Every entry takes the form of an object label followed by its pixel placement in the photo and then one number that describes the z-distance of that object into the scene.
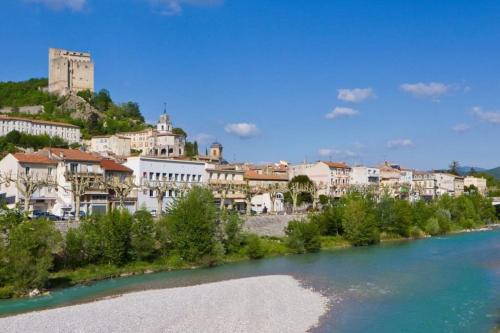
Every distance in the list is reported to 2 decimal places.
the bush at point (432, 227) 73.69
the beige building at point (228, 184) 79.94
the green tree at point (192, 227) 45.72
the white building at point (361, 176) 113.04
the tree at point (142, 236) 43.31
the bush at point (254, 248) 50.59
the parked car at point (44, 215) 51.97
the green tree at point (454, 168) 162.70
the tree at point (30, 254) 33.53
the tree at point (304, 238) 55.03
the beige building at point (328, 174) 104.69
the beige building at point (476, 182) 152.62
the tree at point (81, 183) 49.69
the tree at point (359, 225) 61.22
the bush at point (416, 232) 70.25
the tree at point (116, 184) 55.64
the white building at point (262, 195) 88.69
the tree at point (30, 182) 46.19
